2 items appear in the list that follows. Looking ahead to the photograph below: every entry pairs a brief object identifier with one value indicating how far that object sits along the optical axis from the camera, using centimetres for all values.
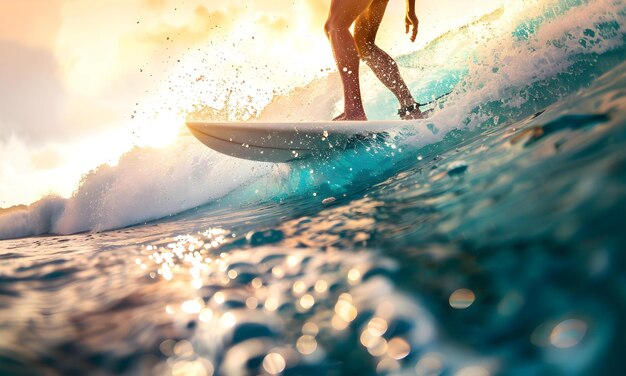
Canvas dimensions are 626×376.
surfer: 287
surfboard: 273
